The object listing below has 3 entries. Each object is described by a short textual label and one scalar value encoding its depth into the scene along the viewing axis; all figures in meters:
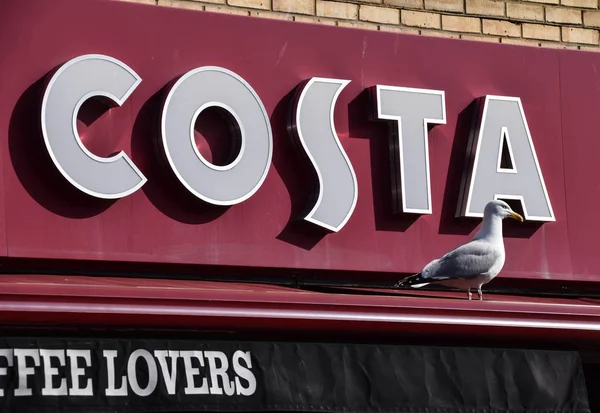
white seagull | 7.95
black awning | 6.83
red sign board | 7.53
